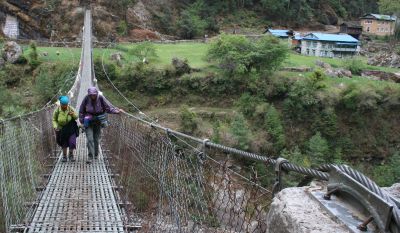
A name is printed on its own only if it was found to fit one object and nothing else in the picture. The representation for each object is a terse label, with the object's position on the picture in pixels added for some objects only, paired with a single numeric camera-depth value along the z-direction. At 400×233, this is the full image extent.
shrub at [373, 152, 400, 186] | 14.85
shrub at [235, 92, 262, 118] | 17.56
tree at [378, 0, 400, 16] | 29.67
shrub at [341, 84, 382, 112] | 18.55
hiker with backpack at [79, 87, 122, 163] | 4.68
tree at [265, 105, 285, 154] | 16.75
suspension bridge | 1.06
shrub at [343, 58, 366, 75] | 22.92
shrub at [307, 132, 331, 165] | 15.69
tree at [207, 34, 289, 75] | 17.97
